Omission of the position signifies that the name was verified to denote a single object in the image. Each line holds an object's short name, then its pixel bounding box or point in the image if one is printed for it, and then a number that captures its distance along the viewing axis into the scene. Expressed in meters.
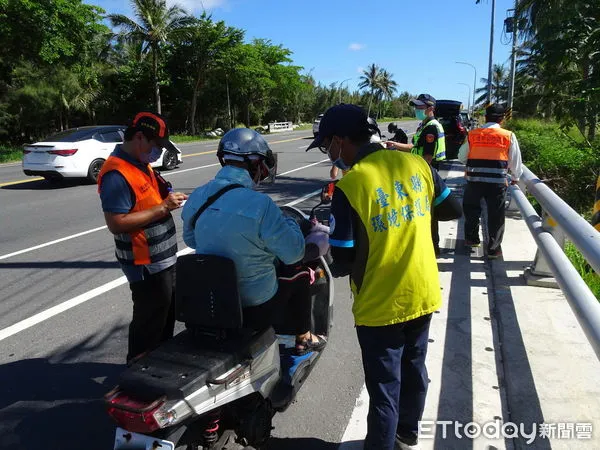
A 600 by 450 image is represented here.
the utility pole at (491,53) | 27.99
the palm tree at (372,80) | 104.38
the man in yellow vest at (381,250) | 2.33
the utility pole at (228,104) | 44.01
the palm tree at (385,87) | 107.81
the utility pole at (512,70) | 17.96
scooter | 1.98
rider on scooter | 2.44
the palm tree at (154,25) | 32.88
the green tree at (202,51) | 38.88
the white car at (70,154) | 12.31
